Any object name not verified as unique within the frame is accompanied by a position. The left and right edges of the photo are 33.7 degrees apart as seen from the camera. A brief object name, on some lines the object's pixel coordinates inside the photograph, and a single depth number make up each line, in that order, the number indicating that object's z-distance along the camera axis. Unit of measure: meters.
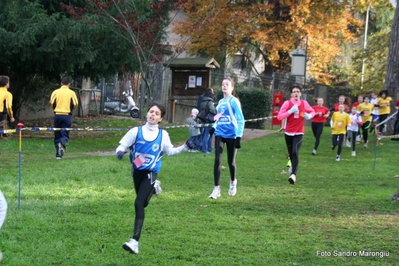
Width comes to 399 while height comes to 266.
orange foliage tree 30.94
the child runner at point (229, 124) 10.51
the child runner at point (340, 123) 18.00
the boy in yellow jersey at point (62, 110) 15.09
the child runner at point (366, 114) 20.97
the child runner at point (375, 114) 24.23
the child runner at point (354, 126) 19.30
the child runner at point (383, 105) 23.47
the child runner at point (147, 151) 7.08
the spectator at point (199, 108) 17.62
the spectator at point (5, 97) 14.93
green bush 27.70
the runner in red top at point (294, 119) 12.12
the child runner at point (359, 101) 21.70
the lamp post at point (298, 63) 27.45
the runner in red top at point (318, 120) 18.83
